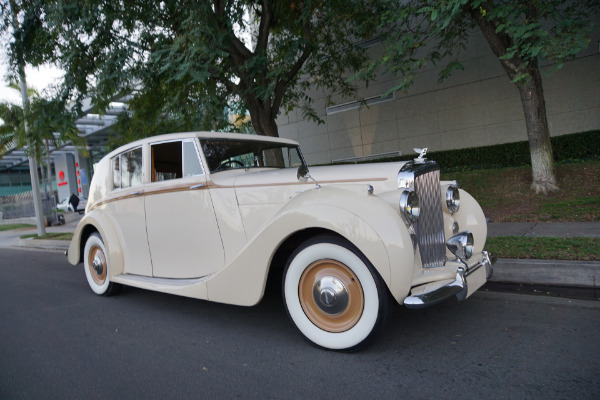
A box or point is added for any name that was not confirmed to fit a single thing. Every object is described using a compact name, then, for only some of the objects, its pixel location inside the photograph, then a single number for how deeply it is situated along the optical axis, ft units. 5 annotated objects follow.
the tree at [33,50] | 25.27
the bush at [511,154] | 31.22
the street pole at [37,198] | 41.98
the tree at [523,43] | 18.58
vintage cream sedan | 8.24
